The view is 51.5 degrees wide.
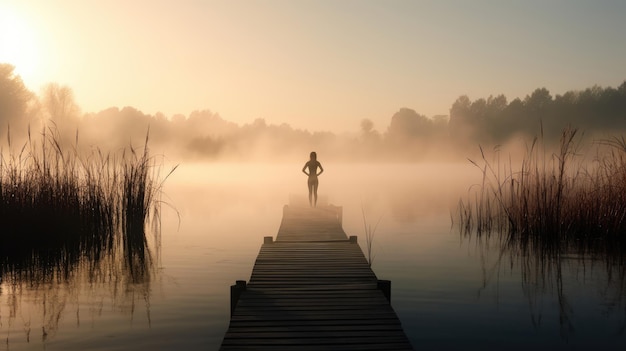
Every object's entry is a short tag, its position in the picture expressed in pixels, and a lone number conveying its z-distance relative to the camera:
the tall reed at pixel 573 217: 14.32
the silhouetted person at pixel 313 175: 19.34
